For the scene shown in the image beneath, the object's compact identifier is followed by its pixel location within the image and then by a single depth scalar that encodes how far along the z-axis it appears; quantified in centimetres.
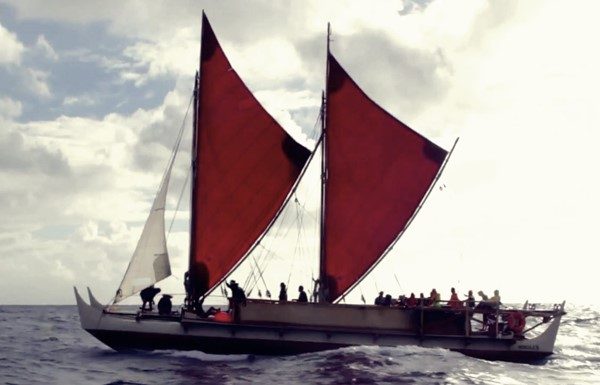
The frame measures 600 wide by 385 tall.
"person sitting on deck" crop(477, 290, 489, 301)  3327
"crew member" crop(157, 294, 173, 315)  3164
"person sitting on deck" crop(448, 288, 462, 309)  3219
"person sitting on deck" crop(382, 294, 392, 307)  3259
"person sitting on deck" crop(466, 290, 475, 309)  3206
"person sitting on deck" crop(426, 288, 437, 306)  3231
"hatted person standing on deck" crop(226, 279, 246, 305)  3089
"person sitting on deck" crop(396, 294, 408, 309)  3241
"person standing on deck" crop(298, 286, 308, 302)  3219
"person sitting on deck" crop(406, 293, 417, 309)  3209
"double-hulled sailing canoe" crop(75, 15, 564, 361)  3086
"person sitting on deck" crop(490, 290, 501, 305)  3259
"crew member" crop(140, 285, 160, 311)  3194
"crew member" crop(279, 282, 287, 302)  3153
